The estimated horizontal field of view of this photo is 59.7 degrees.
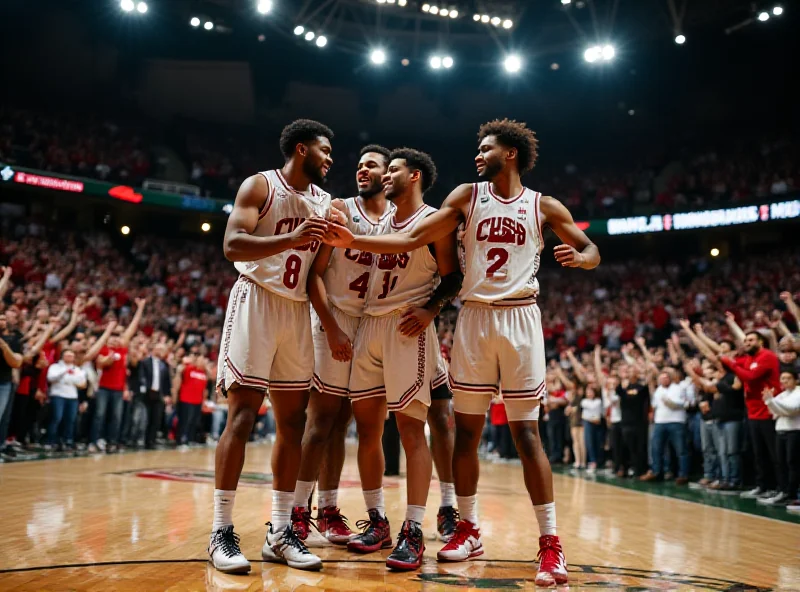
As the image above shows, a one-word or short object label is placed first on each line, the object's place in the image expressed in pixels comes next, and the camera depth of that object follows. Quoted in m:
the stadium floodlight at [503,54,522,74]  20.73
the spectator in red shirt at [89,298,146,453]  11.15
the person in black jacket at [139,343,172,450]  12.42
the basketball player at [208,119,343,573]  3.56
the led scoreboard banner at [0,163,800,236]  18.53
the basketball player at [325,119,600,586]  3.85
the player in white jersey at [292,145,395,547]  4.11
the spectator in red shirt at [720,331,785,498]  7.95
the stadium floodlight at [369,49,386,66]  21.14
